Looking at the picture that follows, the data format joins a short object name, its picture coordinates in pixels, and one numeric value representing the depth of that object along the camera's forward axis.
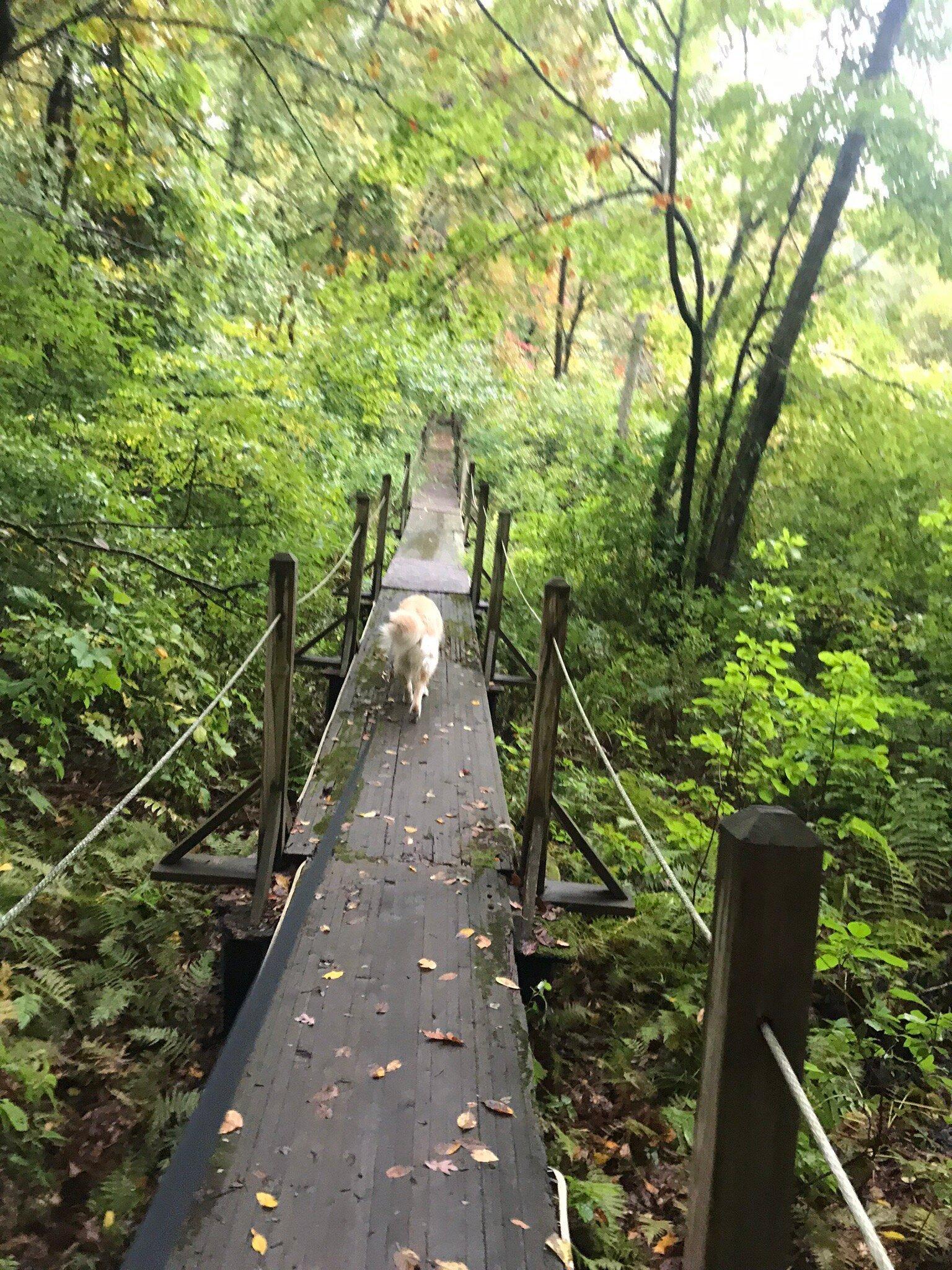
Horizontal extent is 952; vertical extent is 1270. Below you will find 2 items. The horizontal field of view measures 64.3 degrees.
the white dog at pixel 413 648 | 5.72
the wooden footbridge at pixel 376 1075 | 2.08
